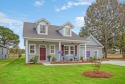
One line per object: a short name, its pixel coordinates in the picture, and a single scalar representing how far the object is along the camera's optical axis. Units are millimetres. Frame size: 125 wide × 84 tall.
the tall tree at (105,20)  38875
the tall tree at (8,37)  55447
